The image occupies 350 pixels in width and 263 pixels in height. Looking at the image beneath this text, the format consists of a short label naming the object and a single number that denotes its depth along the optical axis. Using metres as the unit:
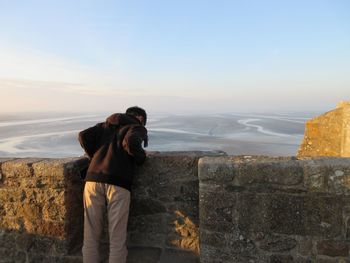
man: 3.14
